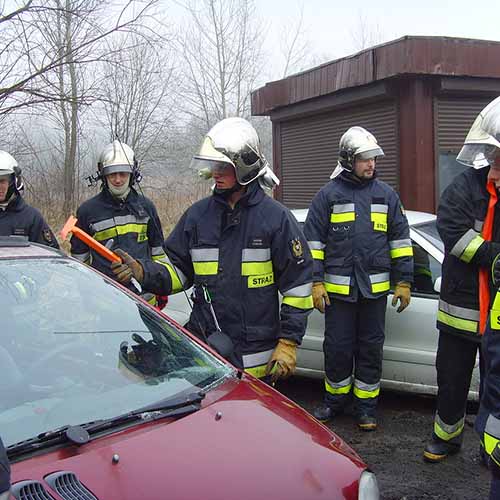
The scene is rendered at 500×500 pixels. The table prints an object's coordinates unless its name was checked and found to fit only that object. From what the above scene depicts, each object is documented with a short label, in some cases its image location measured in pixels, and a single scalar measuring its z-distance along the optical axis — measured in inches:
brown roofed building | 315.0
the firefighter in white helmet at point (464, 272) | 132.2
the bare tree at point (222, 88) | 948.0
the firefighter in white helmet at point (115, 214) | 178.5
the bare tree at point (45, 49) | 285.7
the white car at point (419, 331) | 173.8
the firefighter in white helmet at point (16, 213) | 177.9
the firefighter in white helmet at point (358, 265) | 172.7
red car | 68.4
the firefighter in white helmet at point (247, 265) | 126.8
